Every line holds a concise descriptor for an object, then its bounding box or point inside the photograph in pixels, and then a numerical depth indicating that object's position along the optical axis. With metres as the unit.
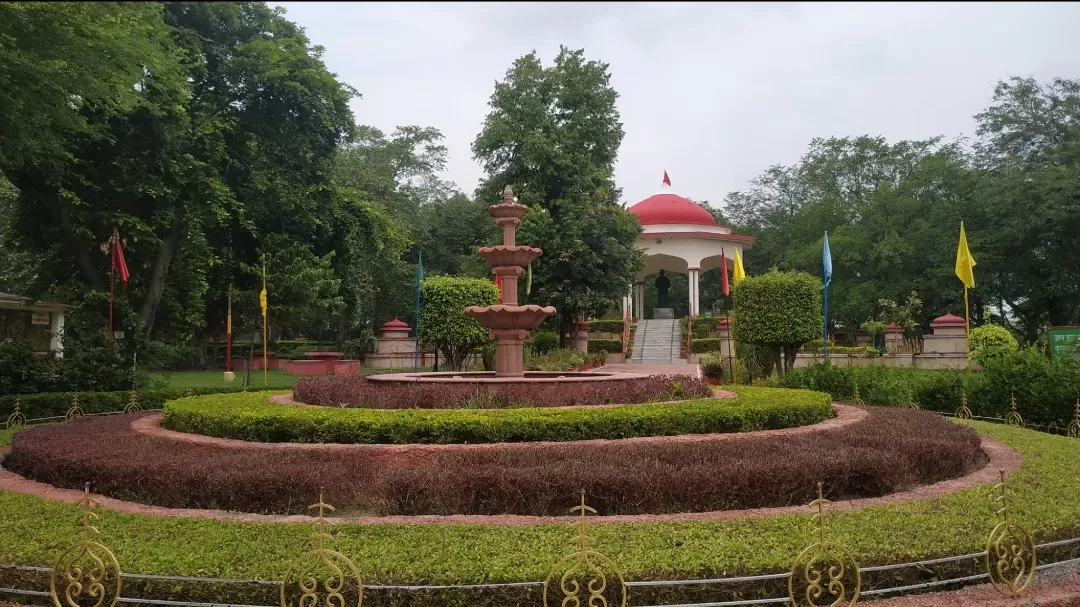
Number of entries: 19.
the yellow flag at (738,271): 24.36
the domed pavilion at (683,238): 38.75
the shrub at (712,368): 24.65
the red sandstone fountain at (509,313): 13.04
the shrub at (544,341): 31.17
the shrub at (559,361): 25.00
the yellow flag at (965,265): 18.41
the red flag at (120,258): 18.81
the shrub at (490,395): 10.36
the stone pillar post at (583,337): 31.70
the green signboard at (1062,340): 16.34
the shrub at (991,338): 24.55
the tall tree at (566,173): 28.59
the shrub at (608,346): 33.47
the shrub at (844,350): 28.48
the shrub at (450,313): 22.97
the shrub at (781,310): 20.17
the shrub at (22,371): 17.70
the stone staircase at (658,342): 34.19
